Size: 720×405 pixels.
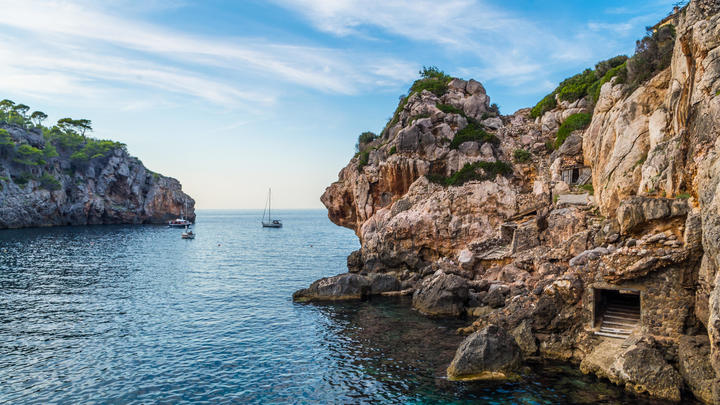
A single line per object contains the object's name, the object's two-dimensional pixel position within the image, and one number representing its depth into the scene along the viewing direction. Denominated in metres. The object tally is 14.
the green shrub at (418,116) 49.41
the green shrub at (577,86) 44.59
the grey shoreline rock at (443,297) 29.77
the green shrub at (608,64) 43.81
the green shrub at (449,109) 50.06
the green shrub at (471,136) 46.56
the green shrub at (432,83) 55.28
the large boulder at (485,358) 19.12
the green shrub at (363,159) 50.97
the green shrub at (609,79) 33.75
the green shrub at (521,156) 43.09
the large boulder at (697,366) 15.90
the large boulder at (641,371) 16.62
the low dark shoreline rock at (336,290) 35.31
